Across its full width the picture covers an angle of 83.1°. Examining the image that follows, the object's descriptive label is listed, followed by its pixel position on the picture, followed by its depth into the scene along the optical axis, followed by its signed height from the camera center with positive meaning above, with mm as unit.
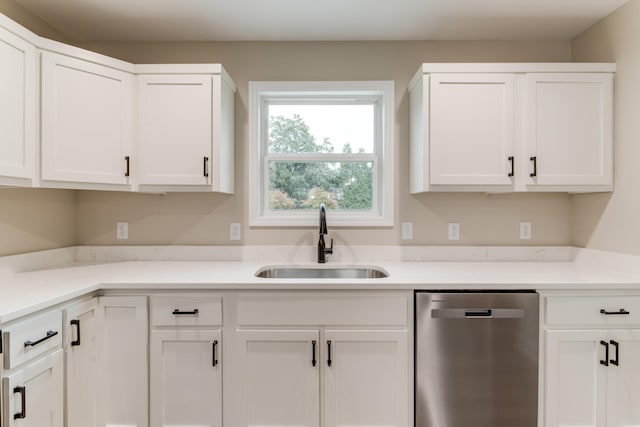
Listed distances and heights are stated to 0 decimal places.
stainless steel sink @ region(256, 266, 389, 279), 2408 -409
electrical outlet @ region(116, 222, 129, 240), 2529 -114
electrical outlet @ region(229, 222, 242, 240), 2535 -144
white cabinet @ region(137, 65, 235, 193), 2170 +516
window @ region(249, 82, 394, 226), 2617 +413
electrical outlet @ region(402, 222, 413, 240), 2527 -133
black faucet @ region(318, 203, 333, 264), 2365 -207
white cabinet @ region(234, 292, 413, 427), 1828 -769
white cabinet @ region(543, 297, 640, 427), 1812 -796
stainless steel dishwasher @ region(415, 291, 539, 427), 1800 -725
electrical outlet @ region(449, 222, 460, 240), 2529 -154
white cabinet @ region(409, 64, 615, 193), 2168 +526
